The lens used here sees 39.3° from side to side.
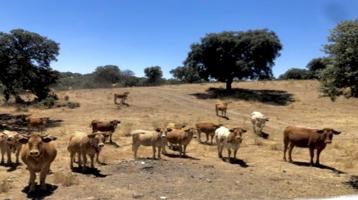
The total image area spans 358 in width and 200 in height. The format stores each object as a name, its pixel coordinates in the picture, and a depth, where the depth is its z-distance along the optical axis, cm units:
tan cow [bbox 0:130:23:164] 1858
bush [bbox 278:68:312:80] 9210
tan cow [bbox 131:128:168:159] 2014
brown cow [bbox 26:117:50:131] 2852
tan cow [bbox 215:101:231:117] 3747
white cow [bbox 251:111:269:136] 3052
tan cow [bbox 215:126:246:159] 2078
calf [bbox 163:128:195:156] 2147
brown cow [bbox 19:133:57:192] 1473
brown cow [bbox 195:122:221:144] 2544
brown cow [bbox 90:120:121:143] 2458
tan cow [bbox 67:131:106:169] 1747
